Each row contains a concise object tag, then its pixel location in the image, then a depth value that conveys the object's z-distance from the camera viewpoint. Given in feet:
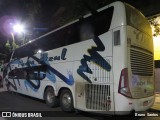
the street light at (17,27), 40.30
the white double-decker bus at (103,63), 13.30
